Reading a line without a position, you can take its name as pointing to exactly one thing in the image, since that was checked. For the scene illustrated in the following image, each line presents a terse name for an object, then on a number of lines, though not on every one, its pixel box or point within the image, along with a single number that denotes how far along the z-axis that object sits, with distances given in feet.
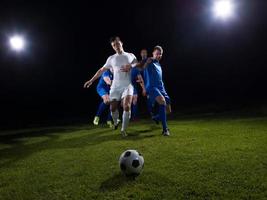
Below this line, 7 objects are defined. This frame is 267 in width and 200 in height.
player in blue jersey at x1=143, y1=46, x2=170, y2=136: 15.65
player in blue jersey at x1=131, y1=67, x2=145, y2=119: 19.52
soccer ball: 8.43
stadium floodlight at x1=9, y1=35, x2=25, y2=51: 33.04
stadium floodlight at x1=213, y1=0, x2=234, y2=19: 29.71
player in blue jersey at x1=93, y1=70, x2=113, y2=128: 20.46
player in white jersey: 15.30
